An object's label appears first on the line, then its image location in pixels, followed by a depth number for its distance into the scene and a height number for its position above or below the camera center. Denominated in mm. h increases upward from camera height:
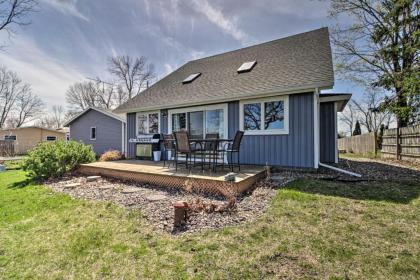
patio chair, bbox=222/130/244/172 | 5484 +41
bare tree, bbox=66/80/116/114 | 31328 +7057
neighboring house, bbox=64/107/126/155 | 15031 +1106
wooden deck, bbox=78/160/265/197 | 4445 -788
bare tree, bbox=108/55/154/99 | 28984 +9480
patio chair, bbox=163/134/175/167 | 6318 +36
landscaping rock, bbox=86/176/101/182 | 6331 -996
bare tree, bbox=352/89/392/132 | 26266 +3030
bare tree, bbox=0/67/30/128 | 29944 +7848
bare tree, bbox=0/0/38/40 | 9453 +5760
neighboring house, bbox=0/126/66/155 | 23641 +937
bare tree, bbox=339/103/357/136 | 30328 +3370
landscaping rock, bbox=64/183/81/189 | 5625 -1076
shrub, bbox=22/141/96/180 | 6754 -462
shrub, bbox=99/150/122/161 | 9922 -569
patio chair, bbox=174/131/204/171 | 5296 -22
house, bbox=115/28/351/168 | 6152 +1361
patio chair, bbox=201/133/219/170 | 5422 -122
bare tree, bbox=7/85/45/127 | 34188 +5853
